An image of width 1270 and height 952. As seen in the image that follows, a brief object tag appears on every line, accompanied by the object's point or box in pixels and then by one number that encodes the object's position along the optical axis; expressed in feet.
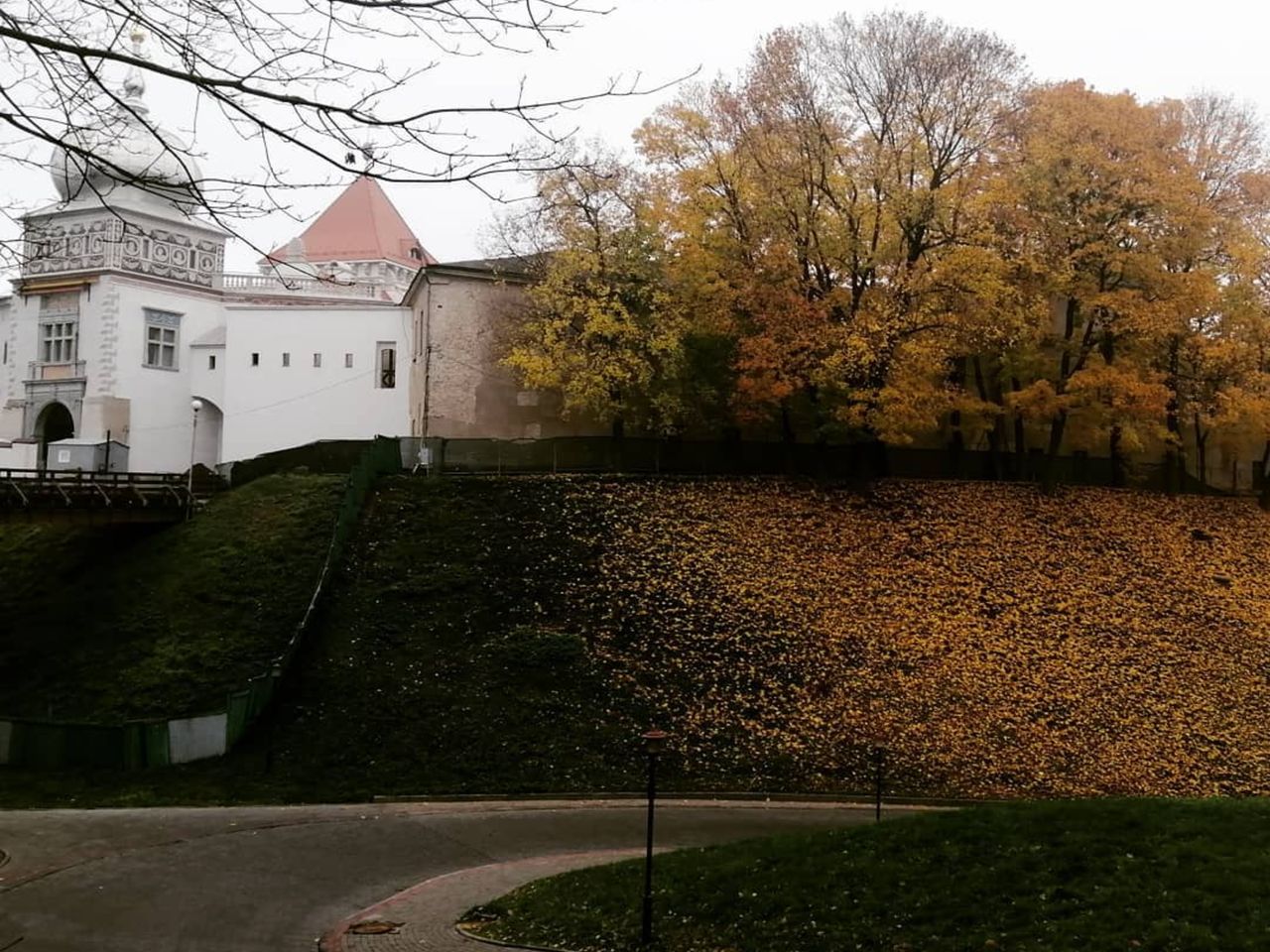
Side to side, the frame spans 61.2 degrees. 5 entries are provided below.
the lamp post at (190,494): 113.29
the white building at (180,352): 152.15
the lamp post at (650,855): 39.65
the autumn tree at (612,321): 117.08
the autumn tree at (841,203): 111.86
